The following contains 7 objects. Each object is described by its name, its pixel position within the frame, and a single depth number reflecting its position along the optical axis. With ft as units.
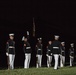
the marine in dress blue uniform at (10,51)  62.49
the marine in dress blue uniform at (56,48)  59.41
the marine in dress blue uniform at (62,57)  78.35
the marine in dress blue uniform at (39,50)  73.75
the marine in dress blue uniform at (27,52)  67.92
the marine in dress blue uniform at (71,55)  80.81
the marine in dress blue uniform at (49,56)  75.19
